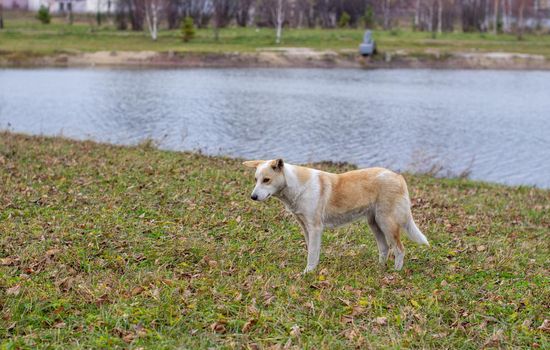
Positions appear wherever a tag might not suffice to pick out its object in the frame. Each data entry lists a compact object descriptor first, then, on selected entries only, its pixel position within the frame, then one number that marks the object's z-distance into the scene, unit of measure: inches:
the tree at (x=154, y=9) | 2663.4
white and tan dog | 348.8
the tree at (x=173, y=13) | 3189.0
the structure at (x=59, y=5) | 4040.4
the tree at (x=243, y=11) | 3408.0
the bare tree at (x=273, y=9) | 3222.0
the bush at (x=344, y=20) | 3432.6
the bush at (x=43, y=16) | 3097.9
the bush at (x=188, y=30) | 2664.9
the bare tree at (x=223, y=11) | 3284.9
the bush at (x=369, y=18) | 3463.6
